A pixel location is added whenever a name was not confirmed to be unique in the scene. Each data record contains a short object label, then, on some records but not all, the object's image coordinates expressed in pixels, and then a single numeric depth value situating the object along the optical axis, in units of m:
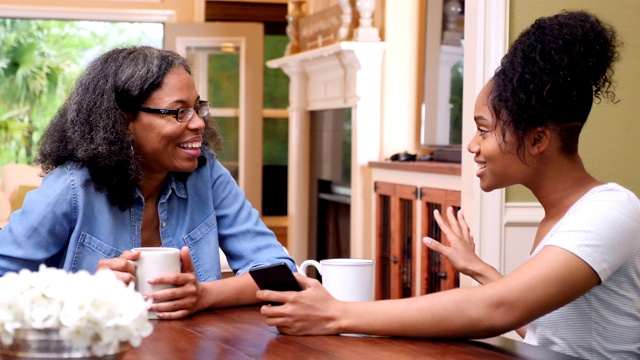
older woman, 2.63
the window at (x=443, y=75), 6.29
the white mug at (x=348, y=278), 2.36
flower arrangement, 1.79
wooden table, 2.13
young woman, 2.17
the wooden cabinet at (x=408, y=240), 5.79
